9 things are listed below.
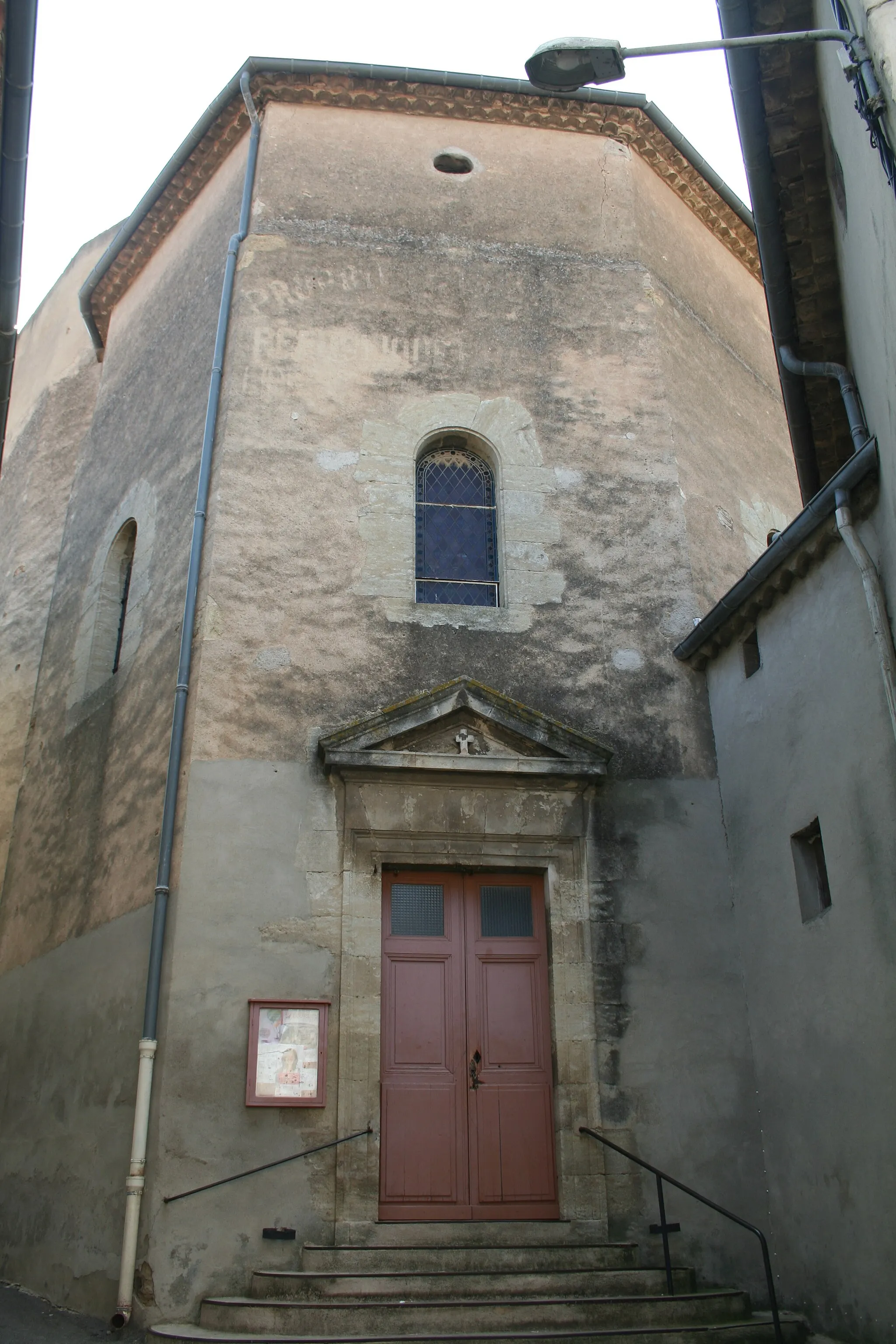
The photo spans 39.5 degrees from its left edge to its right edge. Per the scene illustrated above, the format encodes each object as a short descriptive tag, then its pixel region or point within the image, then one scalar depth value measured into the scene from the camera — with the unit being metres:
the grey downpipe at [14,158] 7.29
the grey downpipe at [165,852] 7.85
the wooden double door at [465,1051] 8.48
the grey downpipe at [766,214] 8.73
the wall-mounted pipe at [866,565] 7.54
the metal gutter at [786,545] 7.96
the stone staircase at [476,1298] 7.01
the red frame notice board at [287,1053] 8.28
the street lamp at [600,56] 5.94
